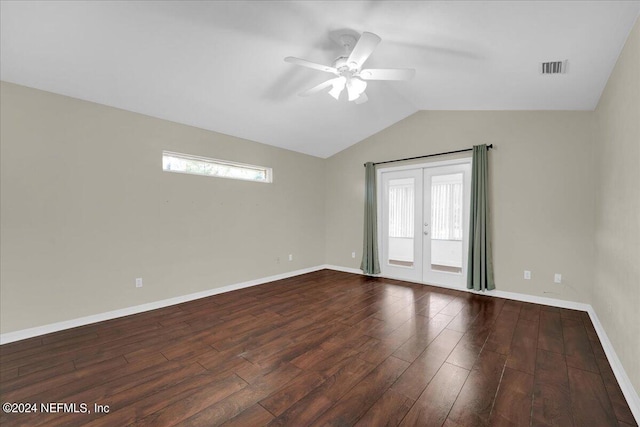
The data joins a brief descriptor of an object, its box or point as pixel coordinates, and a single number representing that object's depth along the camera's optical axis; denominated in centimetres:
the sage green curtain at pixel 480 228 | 406
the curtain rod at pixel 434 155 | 411
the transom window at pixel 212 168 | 385
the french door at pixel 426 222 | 446
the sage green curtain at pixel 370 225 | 538
